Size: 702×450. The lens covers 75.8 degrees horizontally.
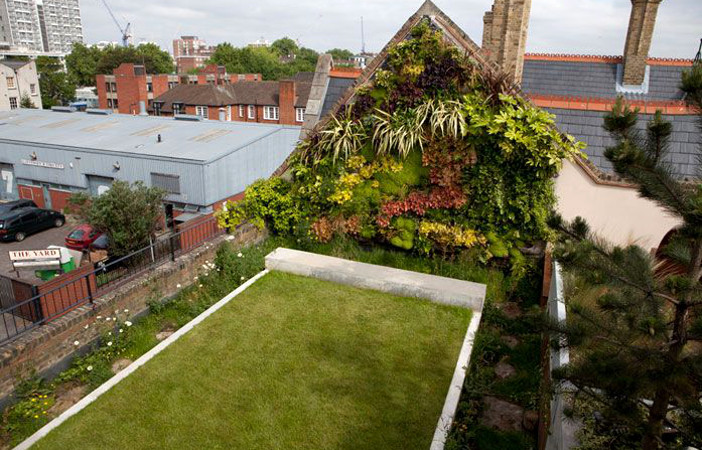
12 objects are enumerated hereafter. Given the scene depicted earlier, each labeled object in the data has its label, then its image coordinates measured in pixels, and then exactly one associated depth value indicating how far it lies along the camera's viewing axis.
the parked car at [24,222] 21.71
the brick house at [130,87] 52.47
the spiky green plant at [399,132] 9.59
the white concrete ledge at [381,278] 8.38
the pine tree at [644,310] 2.95
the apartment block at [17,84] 52.84
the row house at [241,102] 45.94
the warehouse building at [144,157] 22.28
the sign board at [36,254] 11.42
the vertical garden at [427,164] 8.98
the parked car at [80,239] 18.98
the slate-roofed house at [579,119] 9.09
